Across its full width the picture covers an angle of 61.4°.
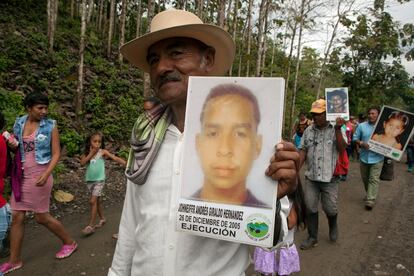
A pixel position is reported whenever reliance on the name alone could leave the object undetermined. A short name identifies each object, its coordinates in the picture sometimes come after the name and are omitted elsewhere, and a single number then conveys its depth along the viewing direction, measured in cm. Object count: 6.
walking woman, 393
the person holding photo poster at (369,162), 672
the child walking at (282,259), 335
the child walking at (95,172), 509
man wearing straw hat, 150
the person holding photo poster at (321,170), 497
